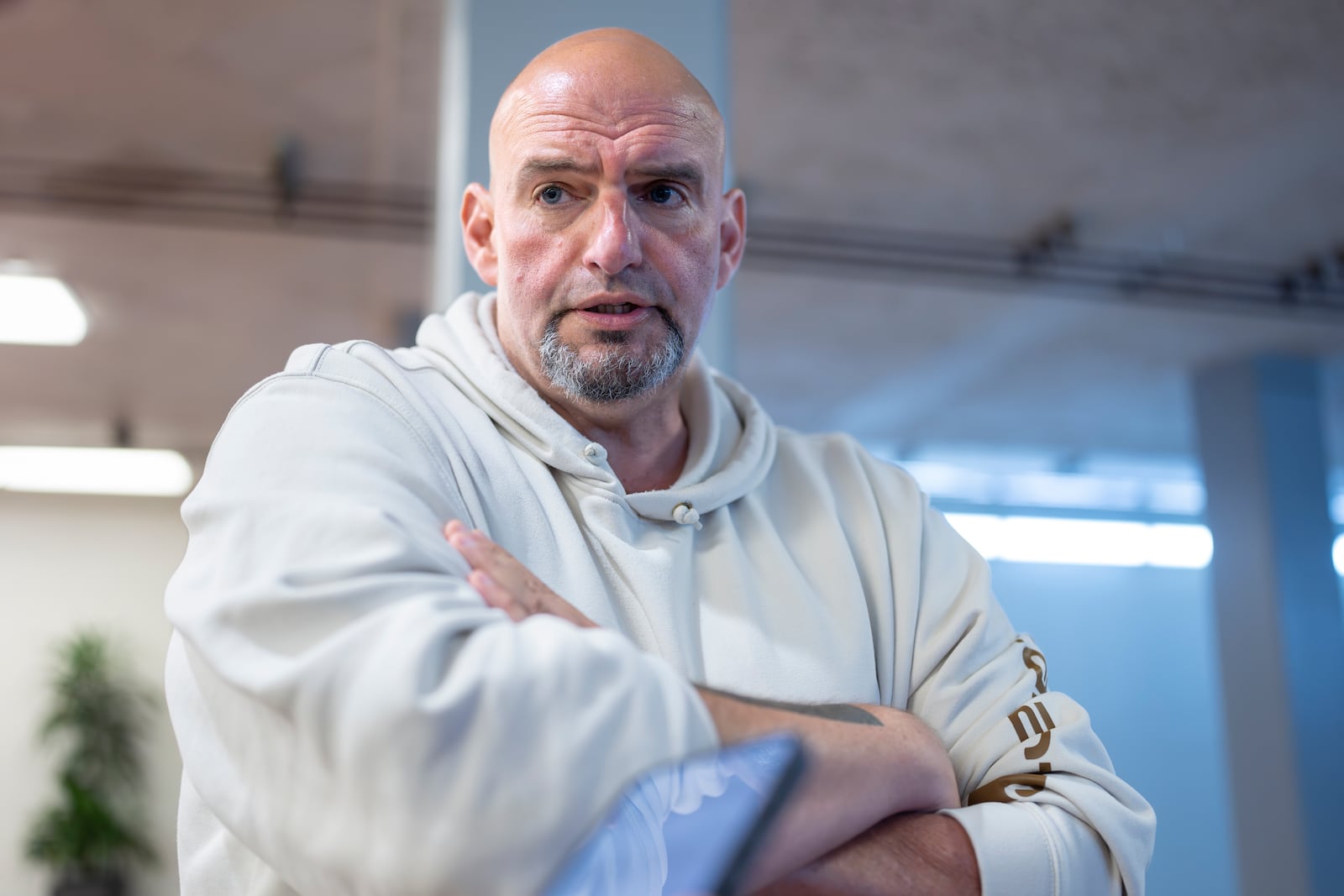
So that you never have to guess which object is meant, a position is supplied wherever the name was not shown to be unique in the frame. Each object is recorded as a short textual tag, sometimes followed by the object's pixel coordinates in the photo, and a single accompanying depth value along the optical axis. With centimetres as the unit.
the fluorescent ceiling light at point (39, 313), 494
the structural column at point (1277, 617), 566
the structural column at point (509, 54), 190
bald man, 73
